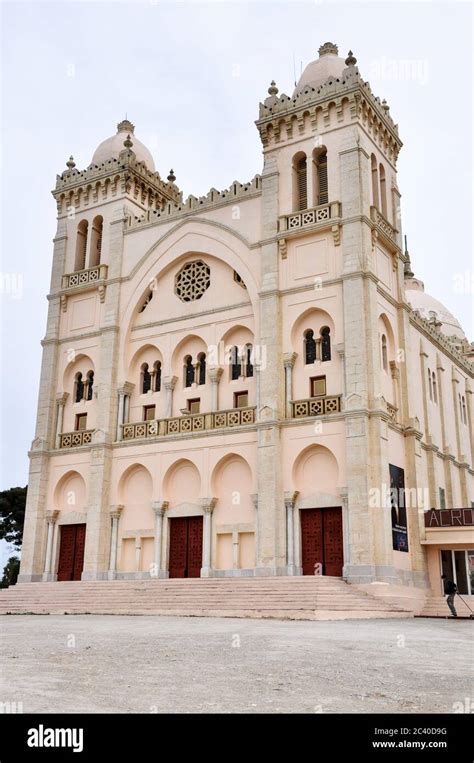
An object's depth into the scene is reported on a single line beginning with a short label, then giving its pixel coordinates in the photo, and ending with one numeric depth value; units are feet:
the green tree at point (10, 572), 153.17
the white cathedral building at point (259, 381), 83.66
